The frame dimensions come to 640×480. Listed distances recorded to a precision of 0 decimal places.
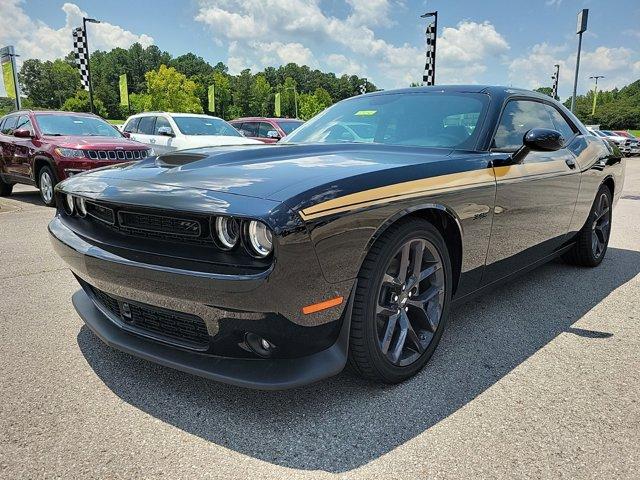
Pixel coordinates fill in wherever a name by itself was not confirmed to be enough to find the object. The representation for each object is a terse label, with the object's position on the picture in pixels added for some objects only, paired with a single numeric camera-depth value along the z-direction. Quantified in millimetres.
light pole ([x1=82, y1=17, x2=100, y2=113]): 20328
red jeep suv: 7402
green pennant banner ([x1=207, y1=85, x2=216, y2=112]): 32931
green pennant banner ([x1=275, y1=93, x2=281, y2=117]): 41609
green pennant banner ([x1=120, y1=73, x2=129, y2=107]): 27422
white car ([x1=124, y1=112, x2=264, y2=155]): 10156
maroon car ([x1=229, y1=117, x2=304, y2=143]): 11602
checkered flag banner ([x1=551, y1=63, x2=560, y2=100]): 35188
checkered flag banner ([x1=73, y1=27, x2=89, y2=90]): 20781
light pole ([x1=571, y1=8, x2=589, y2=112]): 20844
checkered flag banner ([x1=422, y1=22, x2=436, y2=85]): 17111
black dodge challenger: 1766
